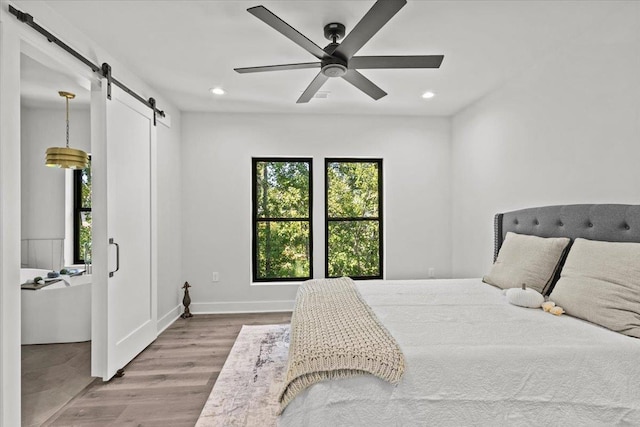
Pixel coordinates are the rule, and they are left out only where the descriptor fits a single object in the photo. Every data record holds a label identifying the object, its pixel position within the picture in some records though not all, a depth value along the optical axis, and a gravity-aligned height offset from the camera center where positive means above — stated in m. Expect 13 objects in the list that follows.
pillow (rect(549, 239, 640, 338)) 1.71 -0.38
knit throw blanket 1.41 -0.58
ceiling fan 1.74 +1.01
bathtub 3.26 -0.93
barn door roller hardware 1.86 +1.08
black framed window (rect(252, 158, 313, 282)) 4.58 -0.02
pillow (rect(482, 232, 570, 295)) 2.37 -0.34
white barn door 2.60 -0.12
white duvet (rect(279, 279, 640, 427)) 1.38 -0.71
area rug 2.10 -1.21
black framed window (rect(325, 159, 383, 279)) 4.64 -0.02
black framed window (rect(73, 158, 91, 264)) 4.36 +0.04
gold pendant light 3.29 +0.57
